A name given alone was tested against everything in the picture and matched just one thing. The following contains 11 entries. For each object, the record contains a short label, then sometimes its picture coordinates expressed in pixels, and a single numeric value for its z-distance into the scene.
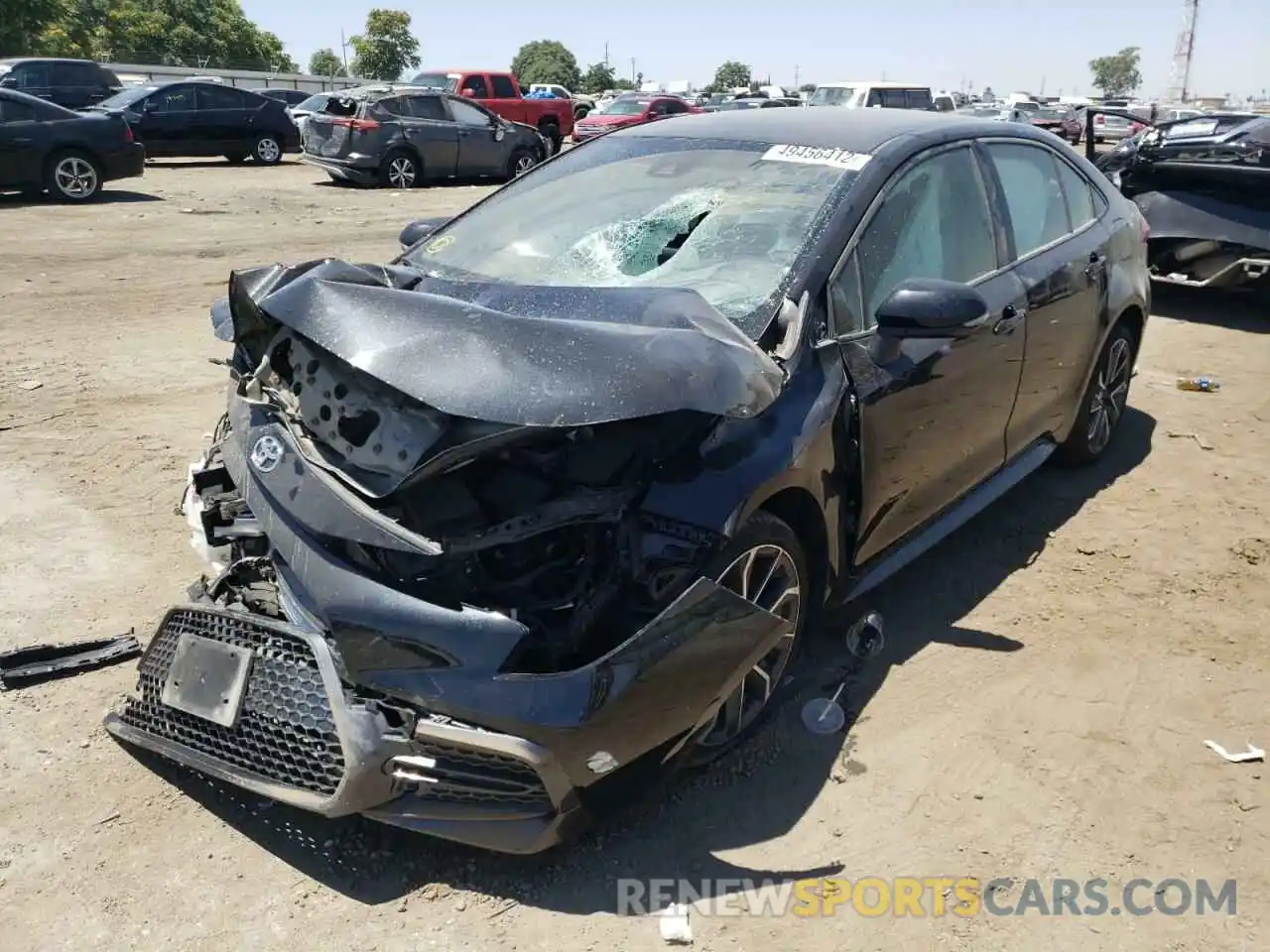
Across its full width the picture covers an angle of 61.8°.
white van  23.44
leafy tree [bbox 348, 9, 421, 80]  79.44
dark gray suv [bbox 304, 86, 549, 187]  17.41
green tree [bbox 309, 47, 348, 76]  118.46
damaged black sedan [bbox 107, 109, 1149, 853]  2.45
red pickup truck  23.33
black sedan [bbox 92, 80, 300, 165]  19.53
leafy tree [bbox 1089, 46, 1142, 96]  153.12
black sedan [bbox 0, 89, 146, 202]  13.53
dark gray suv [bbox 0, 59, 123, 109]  18.92
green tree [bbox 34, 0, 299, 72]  64.19
